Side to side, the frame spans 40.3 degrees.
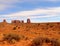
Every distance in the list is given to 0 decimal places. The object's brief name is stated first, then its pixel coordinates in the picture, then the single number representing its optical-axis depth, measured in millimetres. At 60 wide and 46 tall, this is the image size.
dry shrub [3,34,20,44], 9348
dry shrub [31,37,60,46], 8217
